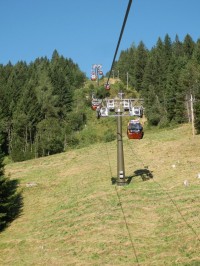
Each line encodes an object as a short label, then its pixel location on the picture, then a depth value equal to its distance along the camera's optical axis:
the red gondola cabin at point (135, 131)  39.09
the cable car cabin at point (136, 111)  28.66
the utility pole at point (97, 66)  81.22
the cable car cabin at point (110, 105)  29.27
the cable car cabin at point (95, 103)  37.41
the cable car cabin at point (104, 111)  28.97
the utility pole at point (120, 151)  29.38
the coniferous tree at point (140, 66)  121.69
